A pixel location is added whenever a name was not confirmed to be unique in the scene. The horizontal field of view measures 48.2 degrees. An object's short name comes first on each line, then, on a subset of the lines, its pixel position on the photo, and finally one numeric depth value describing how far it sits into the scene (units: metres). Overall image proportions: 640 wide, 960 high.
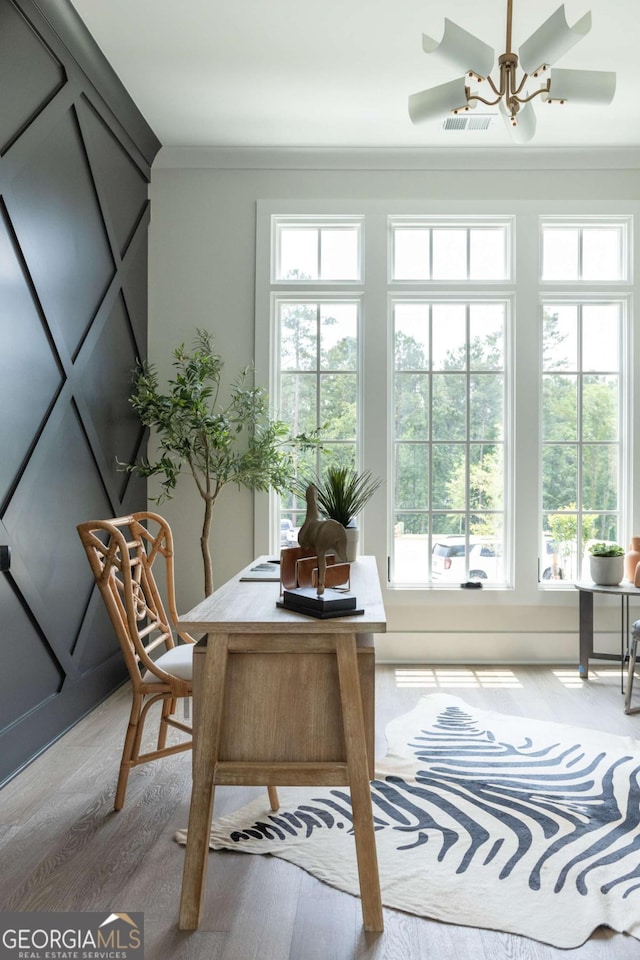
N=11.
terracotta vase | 4.41
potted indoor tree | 4.20
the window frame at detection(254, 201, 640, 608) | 4.72
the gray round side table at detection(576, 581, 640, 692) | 4.33
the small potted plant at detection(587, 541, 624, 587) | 4.33
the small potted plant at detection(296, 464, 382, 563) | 3.23
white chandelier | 2.52
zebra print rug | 2.01
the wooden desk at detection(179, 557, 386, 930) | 1.87
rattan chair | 2.46
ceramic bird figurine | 1.99
